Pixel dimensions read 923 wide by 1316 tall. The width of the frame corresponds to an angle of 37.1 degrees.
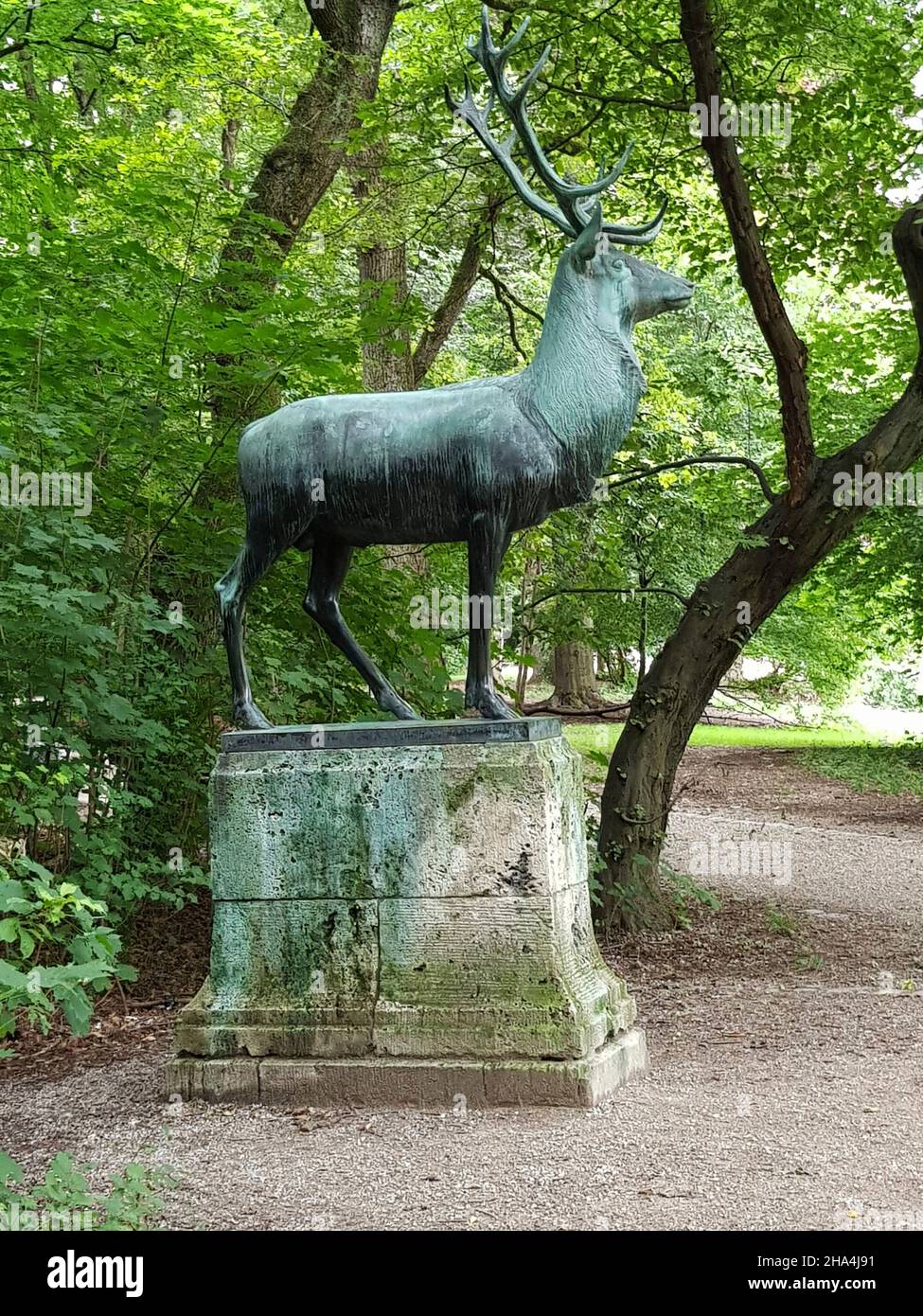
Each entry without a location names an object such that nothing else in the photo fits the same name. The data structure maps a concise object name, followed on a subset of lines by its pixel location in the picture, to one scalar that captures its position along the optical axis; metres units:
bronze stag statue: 5.41
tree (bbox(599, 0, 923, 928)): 8.80
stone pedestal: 5.17
